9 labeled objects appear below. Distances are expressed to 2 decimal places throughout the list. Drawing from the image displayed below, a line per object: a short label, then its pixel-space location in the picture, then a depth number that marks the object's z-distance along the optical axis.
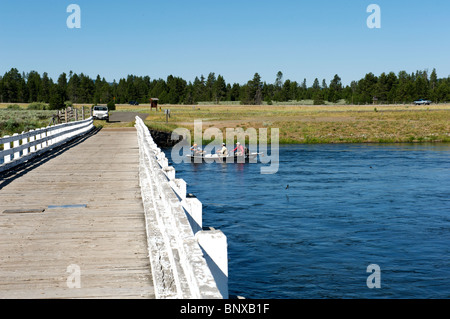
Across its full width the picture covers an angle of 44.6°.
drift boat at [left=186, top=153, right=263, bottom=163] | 41.09
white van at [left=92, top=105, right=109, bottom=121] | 66.06
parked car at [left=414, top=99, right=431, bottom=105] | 136.75
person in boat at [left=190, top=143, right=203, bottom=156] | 42.83
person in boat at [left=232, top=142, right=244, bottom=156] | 41.03
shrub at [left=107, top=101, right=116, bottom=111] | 109.62
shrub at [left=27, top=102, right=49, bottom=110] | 108.50
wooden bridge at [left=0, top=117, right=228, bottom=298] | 6.13
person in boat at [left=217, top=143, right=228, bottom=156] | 41.06
